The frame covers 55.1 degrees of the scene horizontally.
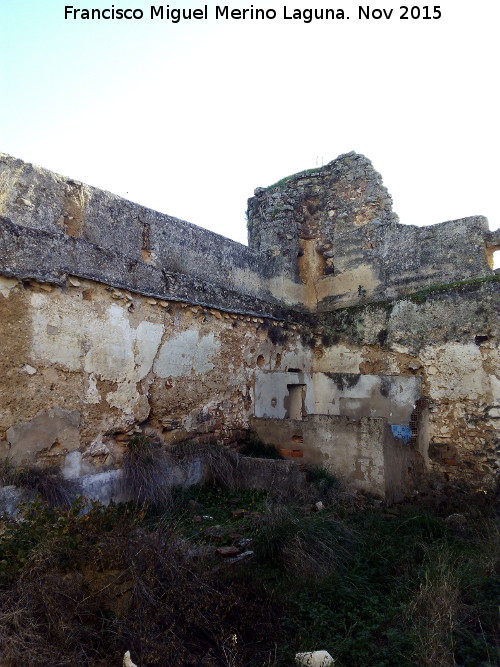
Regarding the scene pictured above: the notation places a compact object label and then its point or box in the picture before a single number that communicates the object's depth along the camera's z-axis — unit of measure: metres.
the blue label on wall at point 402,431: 7.76
